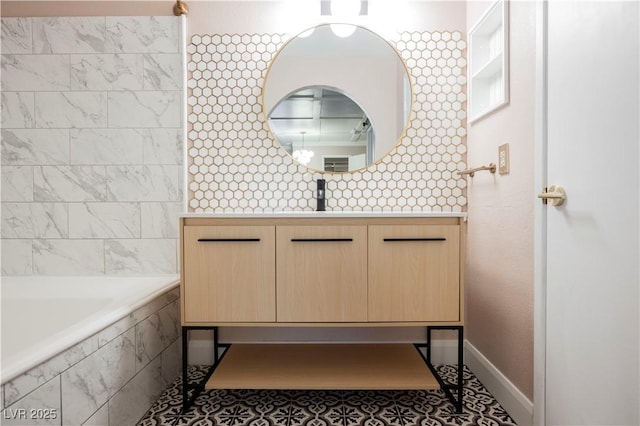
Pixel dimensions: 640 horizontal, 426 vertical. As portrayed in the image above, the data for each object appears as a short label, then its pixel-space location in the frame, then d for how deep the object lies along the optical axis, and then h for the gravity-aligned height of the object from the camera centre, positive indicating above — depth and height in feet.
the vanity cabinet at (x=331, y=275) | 5.16 -0.93
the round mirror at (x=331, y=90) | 6.75 +2.20
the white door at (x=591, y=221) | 3.20 -0.12
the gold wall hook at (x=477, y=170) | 5.68 +0.64
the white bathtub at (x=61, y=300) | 5.40 -1.40
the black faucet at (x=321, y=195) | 6.42 +0.24
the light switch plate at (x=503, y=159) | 5.30 +0.73
